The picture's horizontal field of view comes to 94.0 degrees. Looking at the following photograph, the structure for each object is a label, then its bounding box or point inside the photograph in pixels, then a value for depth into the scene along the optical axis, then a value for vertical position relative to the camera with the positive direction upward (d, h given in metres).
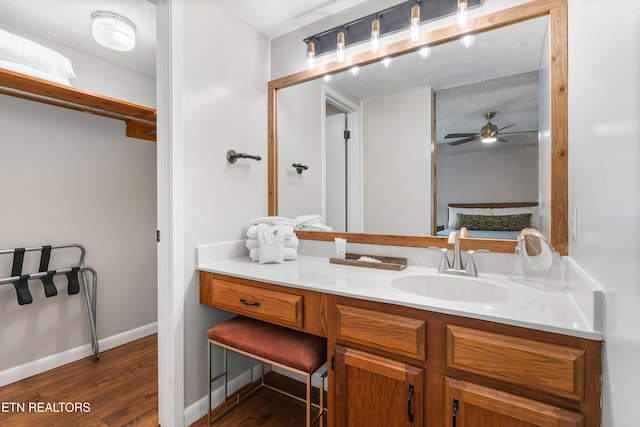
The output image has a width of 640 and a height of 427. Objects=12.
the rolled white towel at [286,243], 1.74 -0.19
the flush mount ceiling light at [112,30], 1.73 +1.08
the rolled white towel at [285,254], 1.73 -0.26
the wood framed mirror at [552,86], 1.16 +0.49
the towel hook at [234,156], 1.76 +0.33
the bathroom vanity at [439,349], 0.80 -0.44
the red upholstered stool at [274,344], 1.22 -0.59
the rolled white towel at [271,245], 1.65 -0.19
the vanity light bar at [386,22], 1.43 +0.99
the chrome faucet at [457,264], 1.32 -0.25
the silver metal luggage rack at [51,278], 1.84 -0.43
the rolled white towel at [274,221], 1.82 -0.06
